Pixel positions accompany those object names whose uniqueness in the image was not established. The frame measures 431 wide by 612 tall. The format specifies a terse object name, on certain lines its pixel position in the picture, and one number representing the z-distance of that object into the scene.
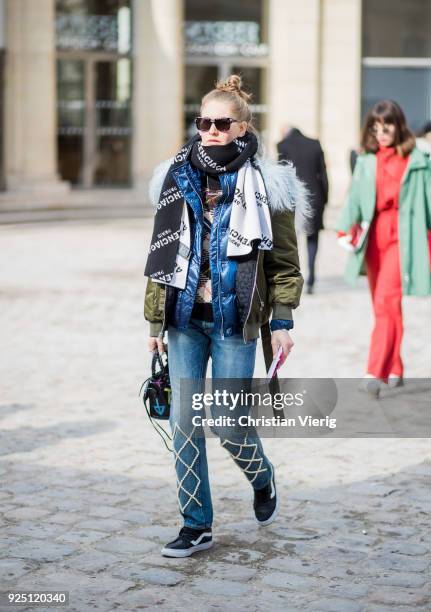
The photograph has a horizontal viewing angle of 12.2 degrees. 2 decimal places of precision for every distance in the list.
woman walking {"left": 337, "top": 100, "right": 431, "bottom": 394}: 12.98
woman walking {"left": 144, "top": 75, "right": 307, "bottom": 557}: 7.58
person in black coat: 20.76
